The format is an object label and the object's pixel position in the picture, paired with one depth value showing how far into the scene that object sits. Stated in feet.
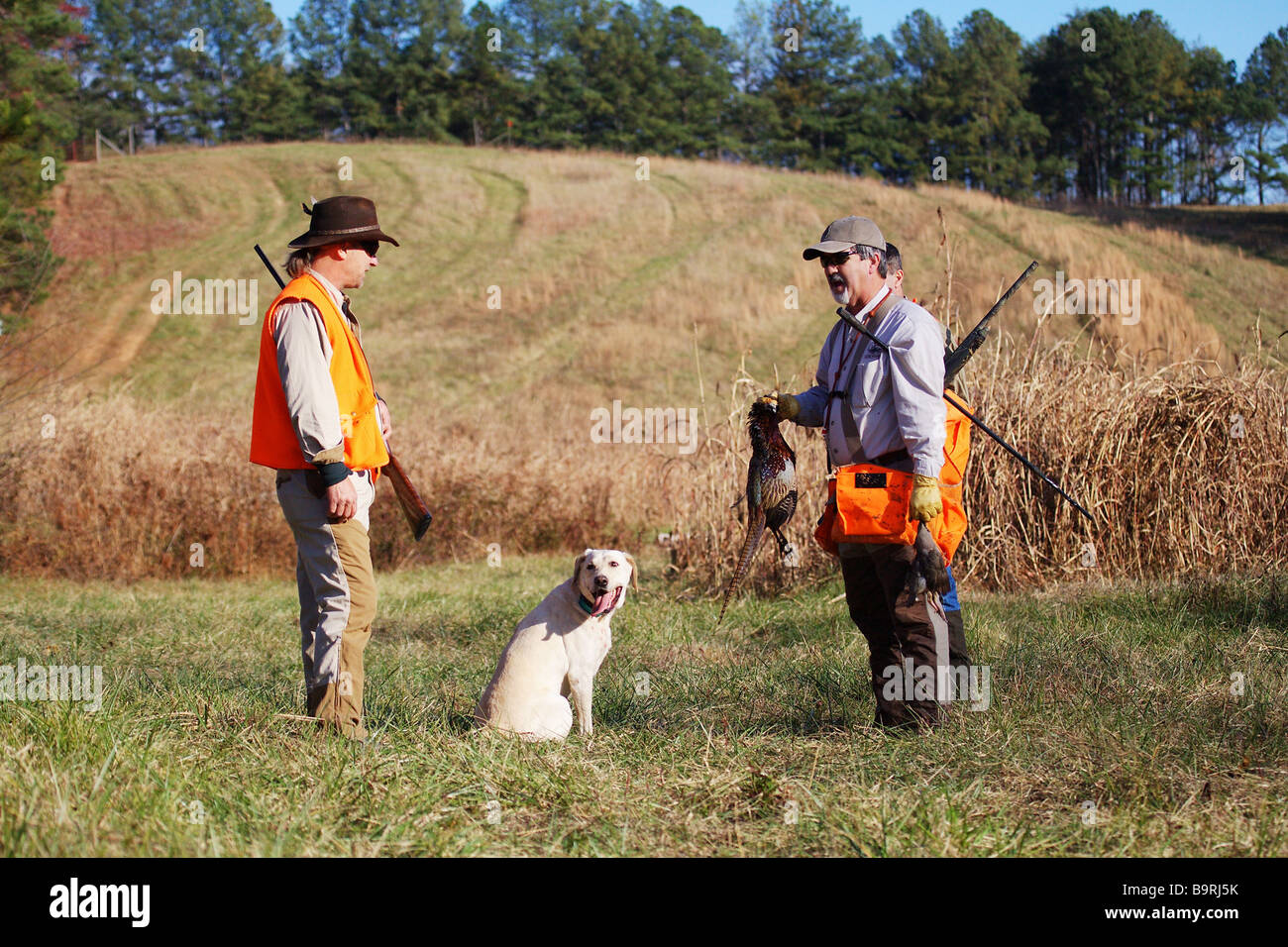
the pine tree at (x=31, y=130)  52.80
